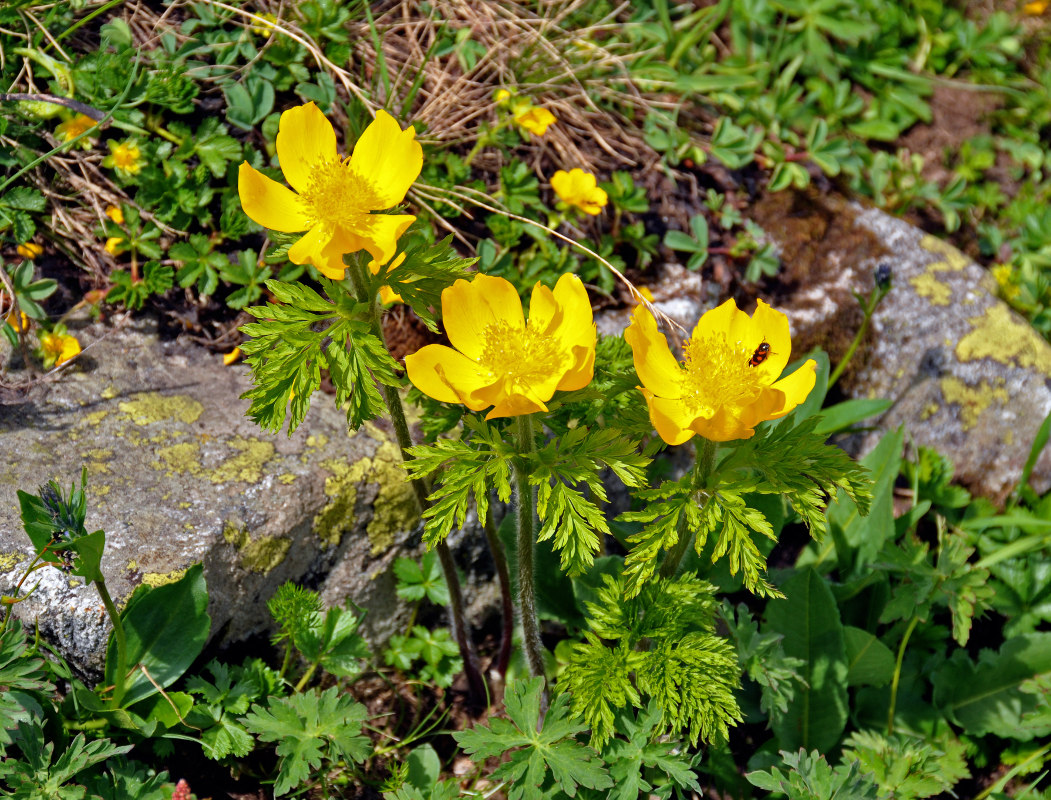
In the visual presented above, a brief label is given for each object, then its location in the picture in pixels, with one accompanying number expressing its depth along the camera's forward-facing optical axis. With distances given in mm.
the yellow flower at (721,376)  1891
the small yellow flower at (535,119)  3666
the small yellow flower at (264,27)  3520
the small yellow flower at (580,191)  3492
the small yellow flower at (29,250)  3205
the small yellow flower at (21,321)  3034
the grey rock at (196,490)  2523
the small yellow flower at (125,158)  3273
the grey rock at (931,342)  3844
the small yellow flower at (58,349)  3023
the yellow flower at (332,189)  1928
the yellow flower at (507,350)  1875
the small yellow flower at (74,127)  3291
